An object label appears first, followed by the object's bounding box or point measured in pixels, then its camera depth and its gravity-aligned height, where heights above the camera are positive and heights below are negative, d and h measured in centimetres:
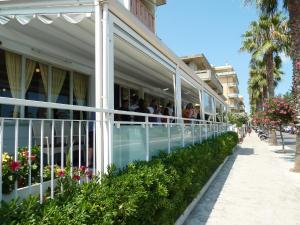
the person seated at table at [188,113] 1245 +74
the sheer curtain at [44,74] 871 +170
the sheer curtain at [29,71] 818 +169
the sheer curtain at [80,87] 1013 +154
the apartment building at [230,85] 8156 +1171
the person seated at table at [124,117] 981 +52
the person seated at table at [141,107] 1096 +88
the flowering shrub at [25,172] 338 -44
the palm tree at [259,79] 3828 +637
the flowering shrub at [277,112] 1792 +100
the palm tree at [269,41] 2184 +664
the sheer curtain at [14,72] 771 +157
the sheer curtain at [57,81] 912 +158
